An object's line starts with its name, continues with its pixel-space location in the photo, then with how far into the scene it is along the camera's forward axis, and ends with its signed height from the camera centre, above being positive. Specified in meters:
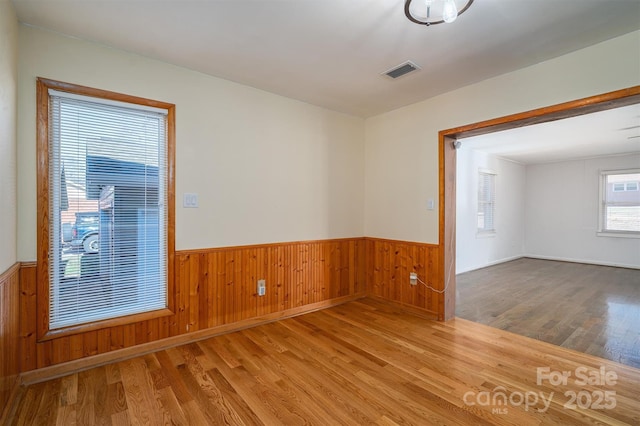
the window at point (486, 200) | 6.17 +0.24
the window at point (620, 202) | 6.19 +0.21
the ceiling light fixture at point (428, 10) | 1.78 +1.29
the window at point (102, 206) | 2.18 +0.04
